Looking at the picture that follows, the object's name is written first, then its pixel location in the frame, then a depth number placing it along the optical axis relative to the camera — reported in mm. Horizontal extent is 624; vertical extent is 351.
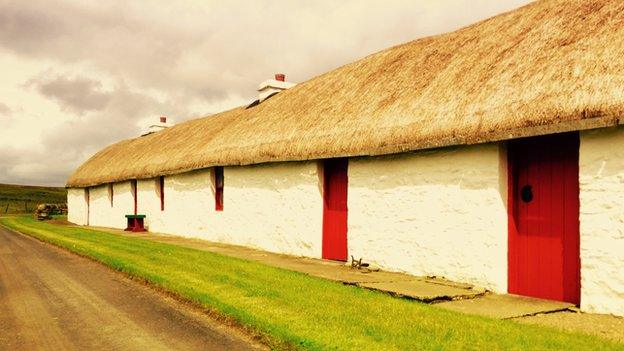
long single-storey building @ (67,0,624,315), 7355
